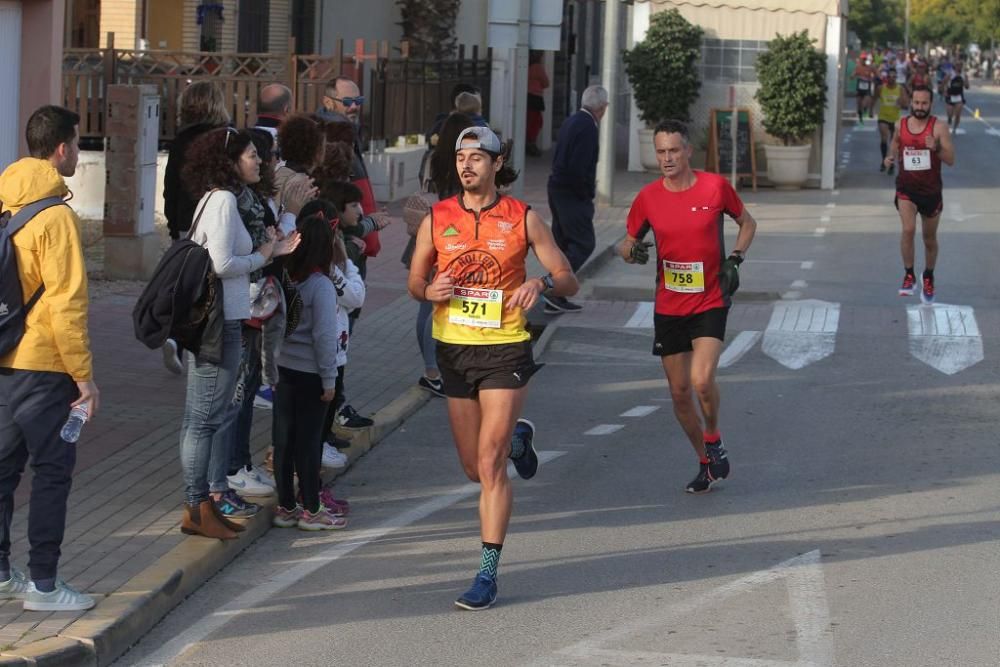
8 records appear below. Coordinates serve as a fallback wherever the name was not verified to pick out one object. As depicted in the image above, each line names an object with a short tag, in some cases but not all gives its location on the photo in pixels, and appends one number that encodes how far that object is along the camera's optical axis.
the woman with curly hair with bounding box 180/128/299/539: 13.90
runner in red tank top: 30.12
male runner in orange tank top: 13.16
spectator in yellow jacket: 11.62
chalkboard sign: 55.25
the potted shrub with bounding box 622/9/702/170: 56.31
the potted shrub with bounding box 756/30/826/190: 54.59
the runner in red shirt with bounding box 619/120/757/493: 16.97
